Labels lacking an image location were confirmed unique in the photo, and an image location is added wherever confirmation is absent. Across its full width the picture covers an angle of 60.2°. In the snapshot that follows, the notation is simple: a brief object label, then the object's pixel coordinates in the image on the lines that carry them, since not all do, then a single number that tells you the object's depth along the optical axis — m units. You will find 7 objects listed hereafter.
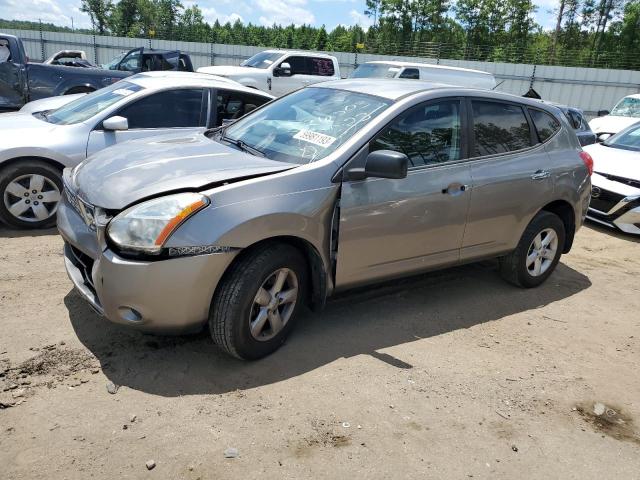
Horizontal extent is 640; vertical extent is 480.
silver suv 3.07
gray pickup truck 8.66
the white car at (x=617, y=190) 7.25
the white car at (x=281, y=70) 15.02
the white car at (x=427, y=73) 14.66
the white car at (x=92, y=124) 5.35
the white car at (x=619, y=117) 14.02
